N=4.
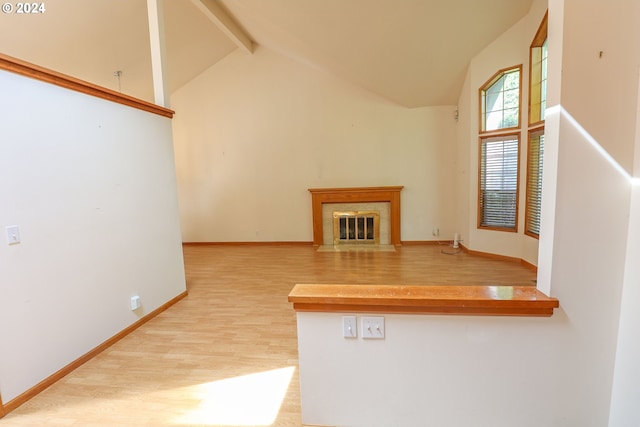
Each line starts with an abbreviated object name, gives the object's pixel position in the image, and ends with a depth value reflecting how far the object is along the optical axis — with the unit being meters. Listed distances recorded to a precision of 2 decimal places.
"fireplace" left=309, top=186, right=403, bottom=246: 5.50
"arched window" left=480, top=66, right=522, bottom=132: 4.05
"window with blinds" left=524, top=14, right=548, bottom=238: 3.61
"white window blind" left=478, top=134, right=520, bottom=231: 4.16
